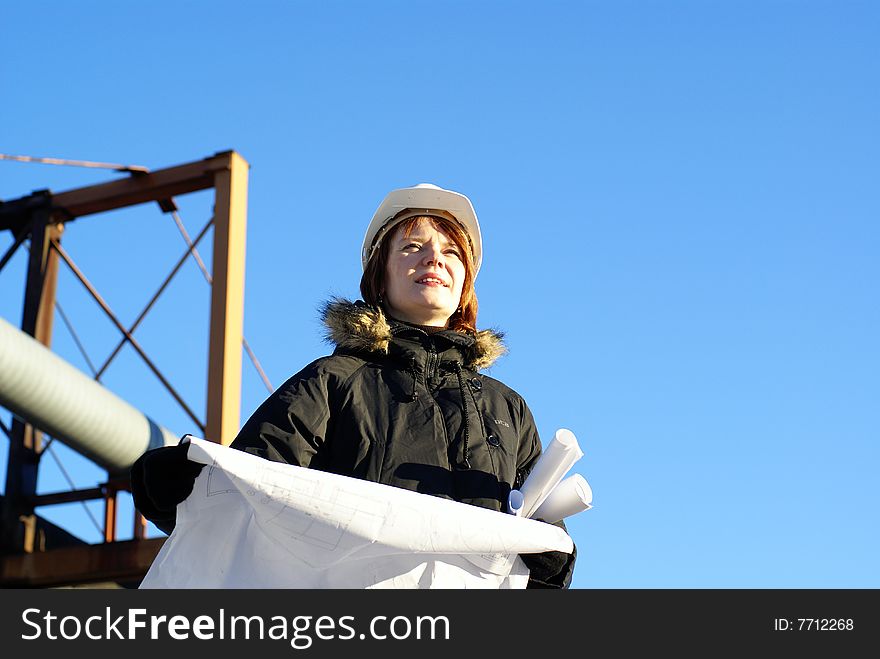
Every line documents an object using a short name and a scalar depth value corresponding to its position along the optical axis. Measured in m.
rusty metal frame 10.13
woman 3.01
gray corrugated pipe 8.87
